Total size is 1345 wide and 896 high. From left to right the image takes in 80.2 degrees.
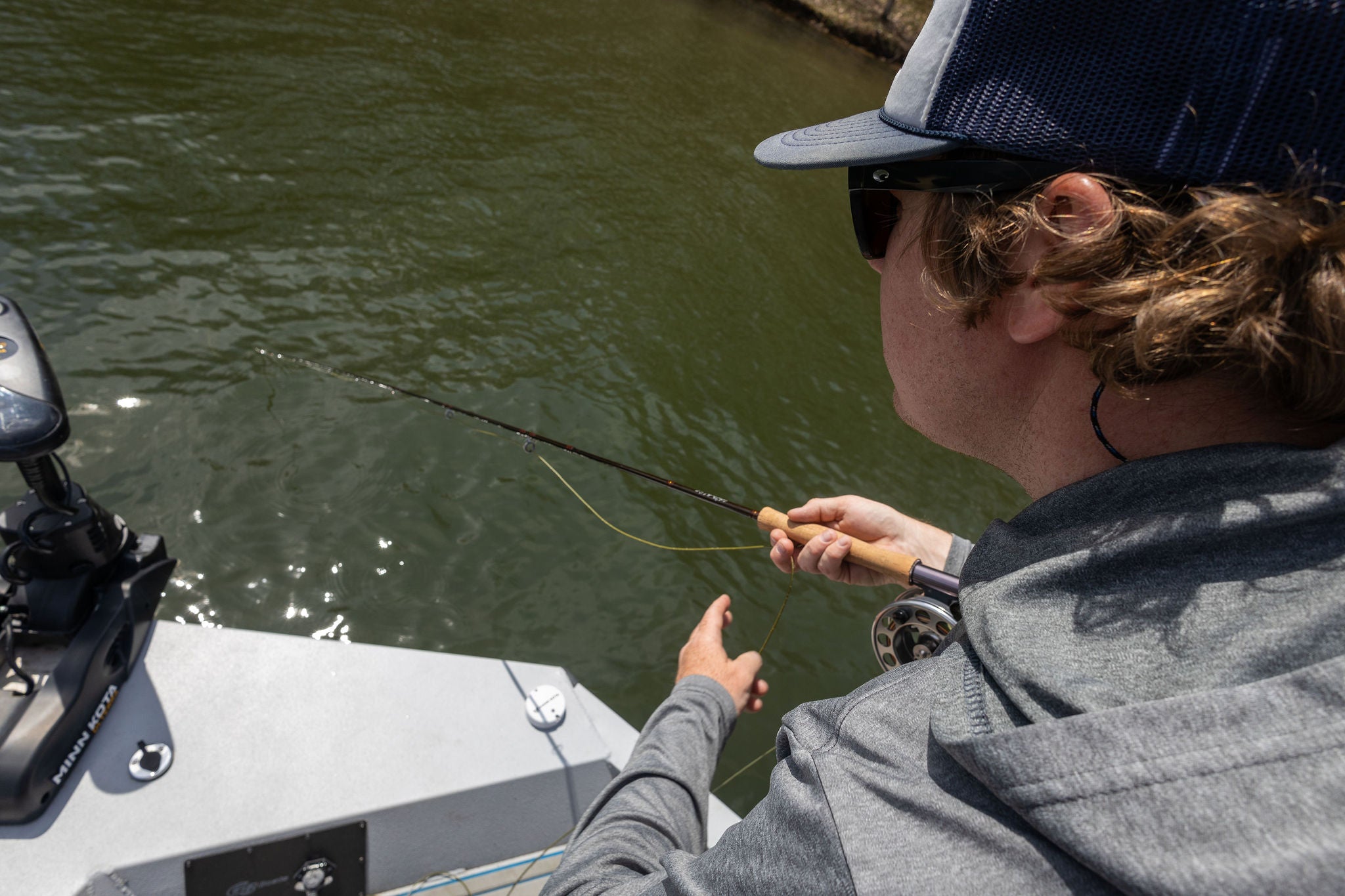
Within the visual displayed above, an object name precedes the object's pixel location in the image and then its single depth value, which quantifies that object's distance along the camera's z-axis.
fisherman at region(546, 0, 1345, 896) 0.68
